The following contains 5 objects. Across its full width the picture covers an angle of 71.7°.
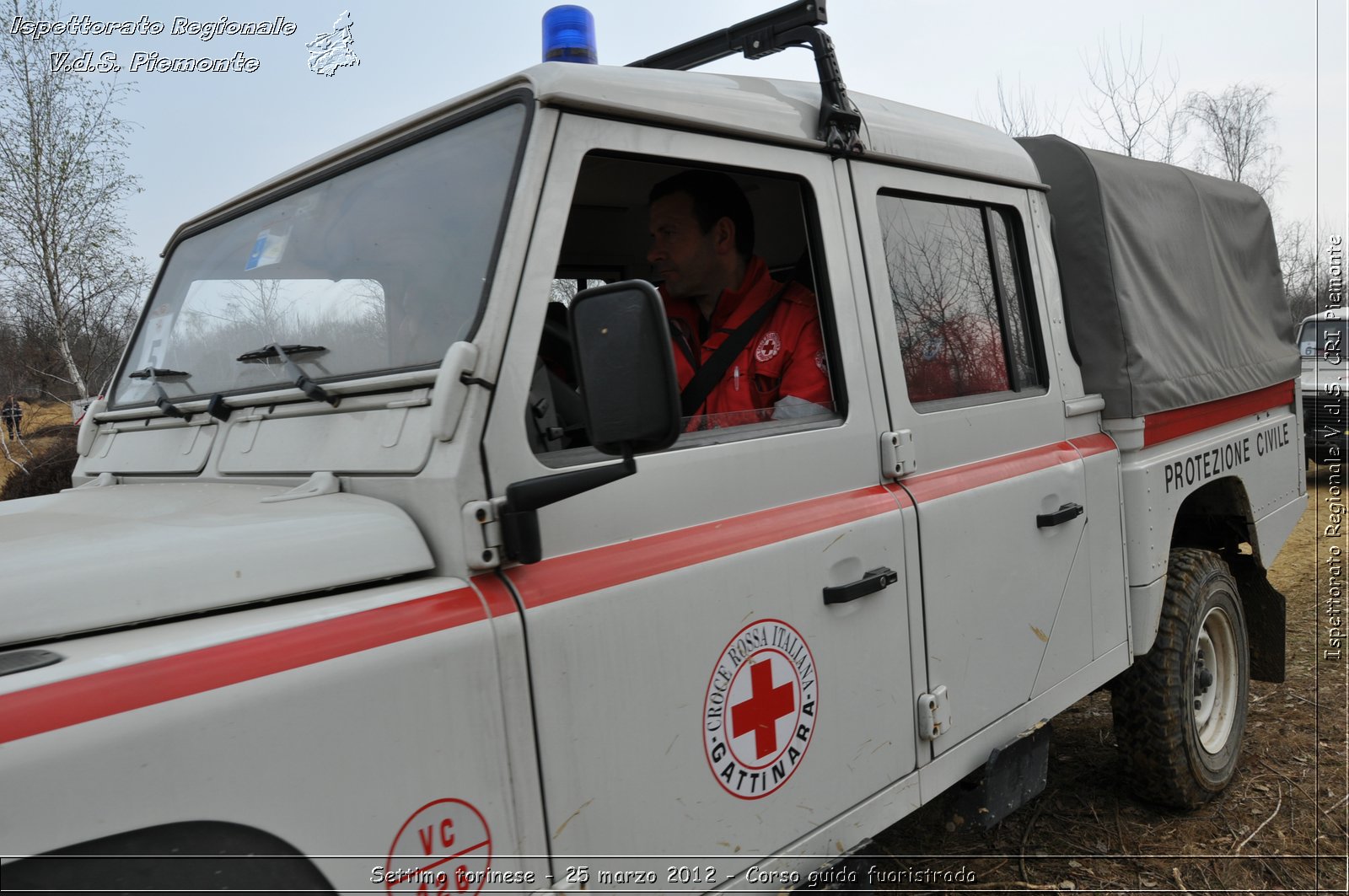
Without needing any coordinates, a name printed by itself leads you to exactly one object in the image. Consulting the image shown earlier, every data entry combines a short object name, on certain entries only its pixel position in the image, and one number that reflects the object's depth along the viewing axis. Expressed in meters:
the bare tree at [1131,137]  14.80
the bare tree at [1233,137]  13.90
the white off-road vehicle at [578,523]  1.26
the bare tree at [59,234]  12.30
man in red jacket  2.22
